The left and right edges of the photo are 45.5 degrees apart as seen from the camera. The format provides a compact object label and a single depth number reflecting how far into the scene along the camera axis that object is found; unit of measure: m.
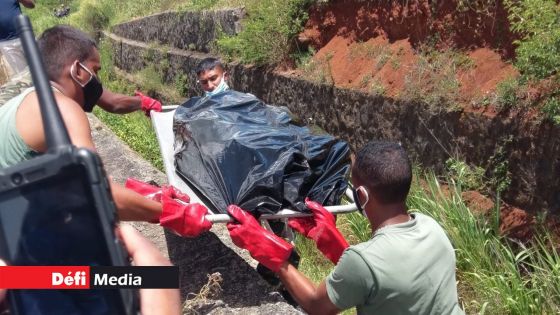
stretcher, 3.41
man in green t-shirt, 2.07
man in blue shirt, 5.06
